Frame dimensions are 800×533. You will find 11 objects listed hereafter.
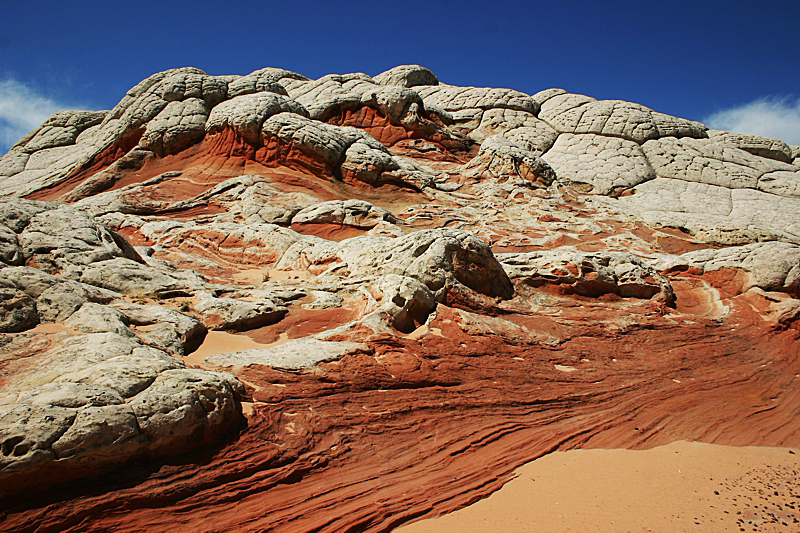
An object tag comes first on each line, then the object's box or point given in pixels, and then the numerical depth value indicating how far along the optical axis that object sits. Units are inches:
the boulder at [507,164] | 707.4
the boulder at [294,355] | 211.9
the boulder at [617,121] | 858.8
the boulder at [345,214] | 525.7
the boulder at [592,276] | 367.2
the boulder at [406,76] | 1129.4
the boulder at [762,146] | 860.0
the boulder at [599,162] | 774.5
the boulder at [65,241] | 270.5
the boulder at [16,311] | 187.8
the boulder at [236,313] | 258.4
